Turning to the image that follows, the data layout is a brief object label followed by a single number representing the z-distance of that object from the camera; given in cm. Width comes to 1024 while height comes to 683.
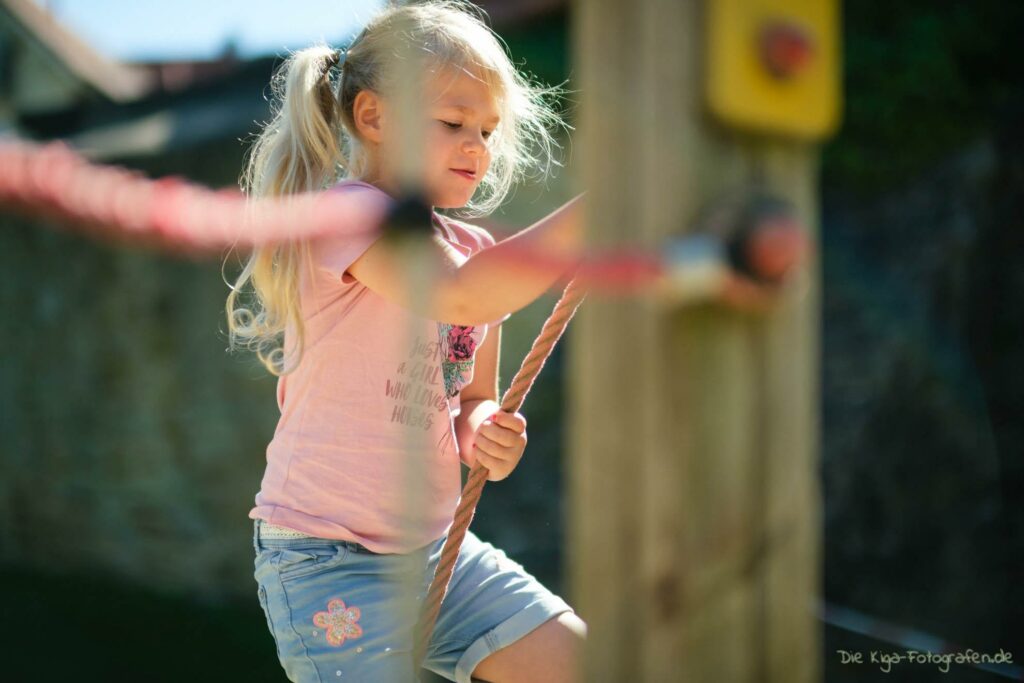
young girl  308
